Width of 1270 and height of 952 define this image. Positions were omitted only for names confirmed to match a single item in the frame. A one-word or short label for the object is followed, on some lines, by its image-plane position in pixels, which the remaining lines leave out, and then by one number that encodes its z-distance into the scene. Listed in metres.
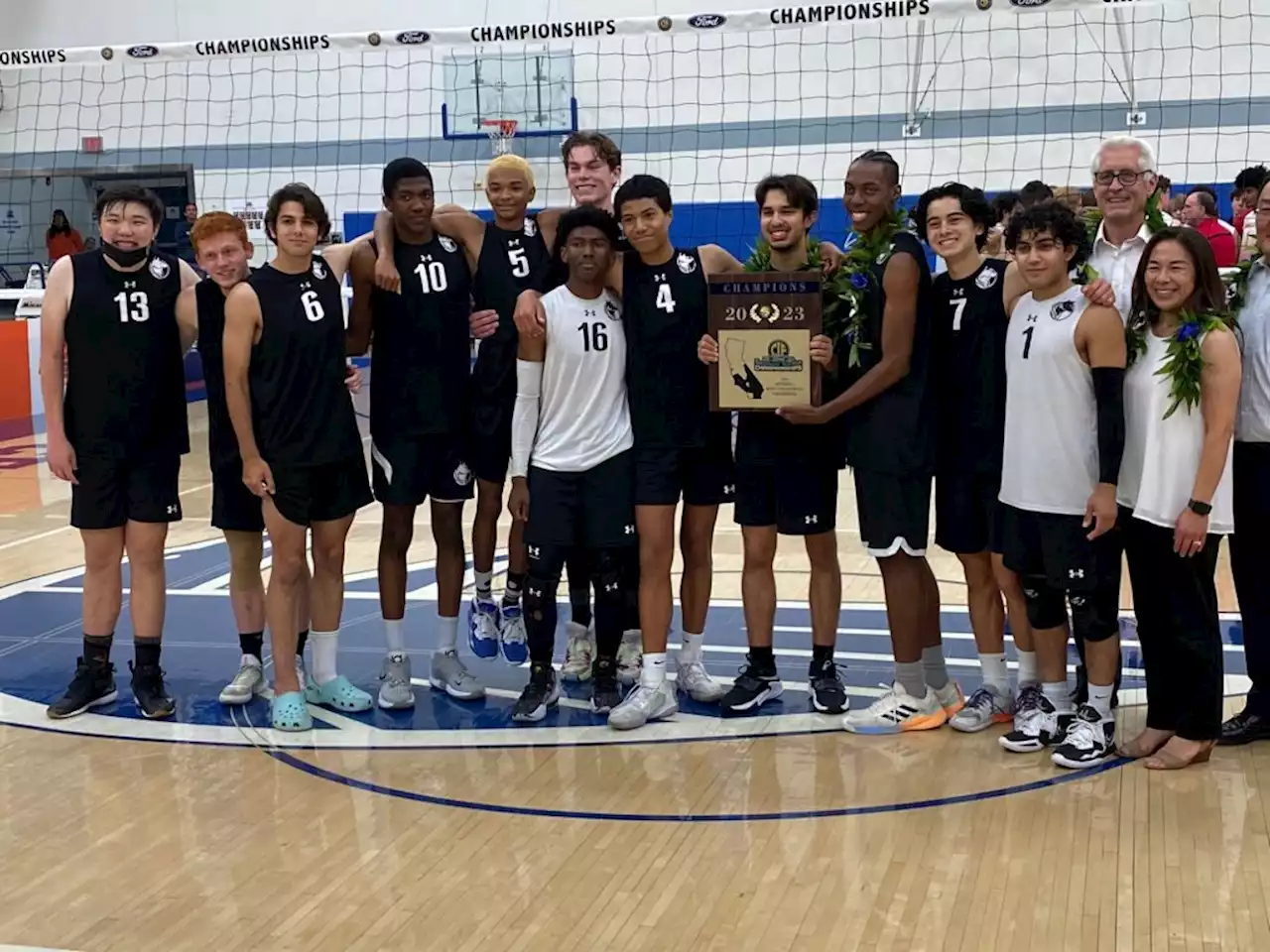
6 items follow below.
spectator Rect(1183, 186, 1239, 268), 8.25
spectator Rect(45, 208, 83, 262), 15.60
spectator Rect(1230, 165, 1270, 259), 6.96
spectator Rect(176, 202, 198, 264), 17.31
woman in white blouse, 3.83
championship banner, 7.14
